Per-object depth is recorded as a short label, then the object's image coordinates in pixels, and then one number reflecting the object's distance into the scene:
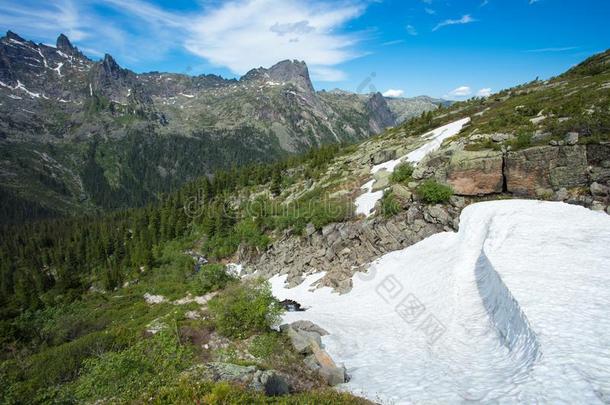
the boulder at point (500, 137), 31.17
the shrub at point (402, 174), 36.91
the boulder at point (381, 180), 39.84
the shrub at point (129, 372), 12.68
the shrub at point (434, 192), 29.69
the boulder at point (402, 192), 32.72
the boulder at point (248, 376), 10.99
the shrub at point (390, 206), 32.03
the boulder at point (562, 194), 23.97
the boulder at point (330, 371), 13.68
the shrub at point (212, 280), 44.50
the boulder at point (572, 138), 26.08
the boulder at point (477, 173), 28.33
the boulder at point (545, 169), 25.08
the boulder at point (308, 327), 19.21
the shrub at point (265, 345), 16.41
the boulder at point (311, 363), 14.66
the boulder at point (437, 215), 28.22
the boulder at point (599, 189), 22.55
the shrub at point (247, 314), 19.44
